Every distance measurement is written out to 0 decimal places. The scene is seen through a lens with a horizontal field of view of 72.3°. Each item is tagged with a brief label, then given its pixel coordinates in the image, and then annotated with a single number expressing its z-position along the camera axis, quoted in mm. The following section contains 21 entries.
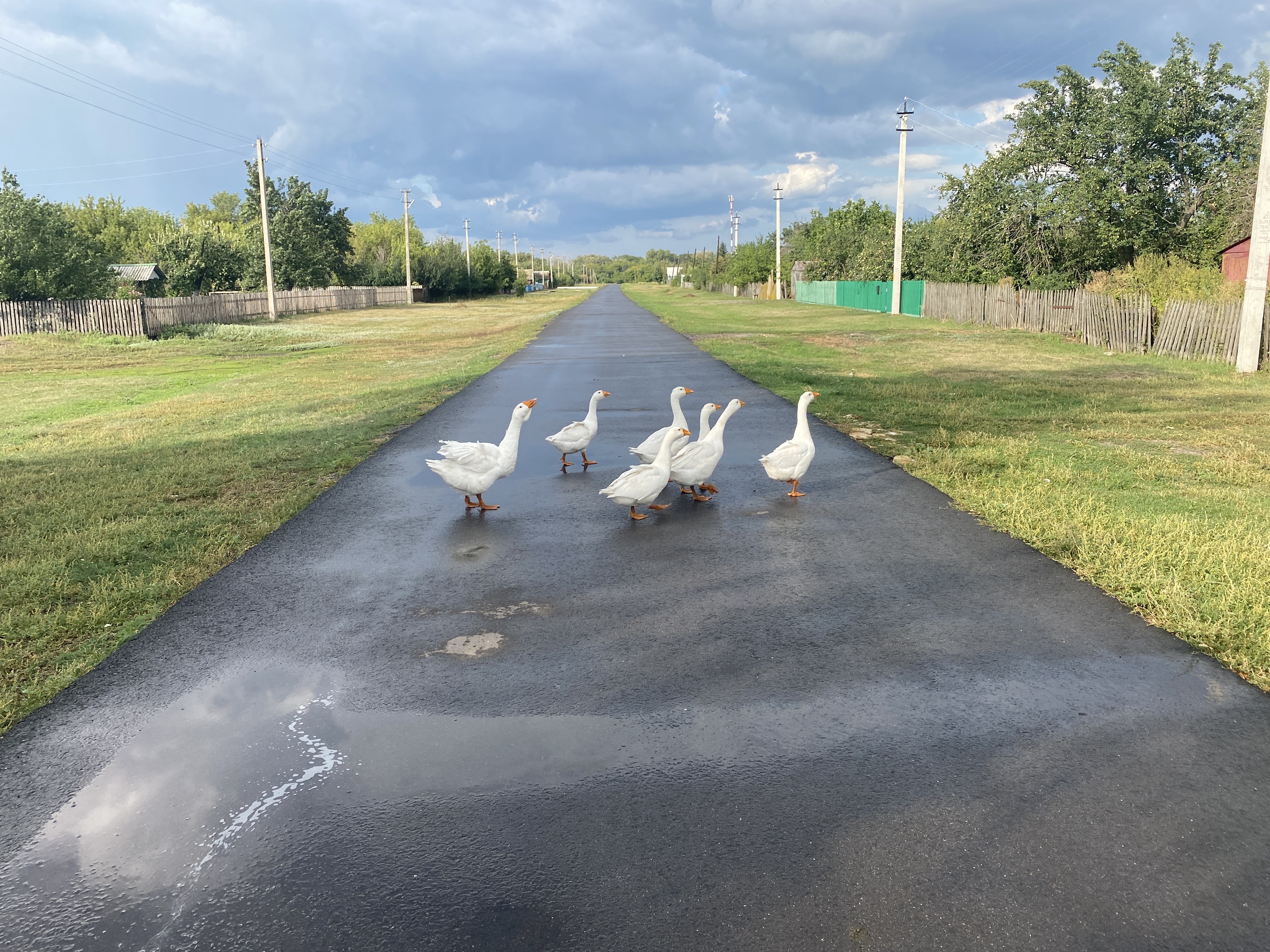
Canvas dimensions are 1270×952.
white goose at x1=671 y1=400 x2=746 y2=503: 8016
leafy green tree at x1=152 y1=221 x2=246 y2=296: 47281
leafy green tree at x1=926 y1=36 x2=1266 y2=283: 34438
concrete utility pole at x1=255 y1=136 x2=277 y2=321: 41469
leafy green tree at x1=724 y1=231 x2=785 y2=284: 83812
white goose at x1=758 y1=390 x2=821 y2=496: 8266
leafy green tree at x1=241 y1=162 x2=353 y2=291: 62344
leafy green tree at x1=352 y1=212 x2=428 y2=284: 80562
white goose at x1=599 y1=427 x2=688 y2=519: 7441
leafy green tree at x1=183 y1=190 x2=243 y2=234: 114125
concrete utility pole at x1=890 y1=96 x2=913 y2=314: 38812
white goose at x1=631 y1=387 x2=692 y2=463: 7910
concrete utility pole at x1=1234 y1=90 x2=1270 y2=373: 16969
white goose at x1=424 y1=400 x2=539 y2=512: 7711
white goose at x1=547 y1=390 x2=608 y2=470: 9414
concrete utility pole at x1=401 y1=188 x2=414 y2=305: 74938
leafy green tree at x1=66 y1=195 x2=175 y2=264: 84812
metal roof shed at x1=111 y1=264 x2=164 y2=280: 51750
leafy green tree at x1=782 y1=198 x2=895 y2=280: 54000
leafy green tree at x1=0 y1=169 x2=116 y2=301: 31219
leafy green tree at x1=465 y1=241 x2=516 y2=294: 95875
